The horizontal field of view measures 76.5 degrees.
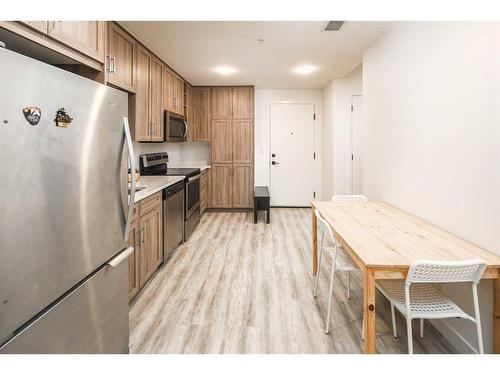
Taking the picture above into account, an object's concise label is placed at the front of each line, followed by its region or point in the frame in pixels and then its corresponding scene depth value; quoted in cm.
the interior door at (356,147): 543
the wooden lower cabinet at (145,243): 239
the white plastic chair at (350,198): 306
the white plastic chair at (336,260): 204
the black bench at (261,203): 514
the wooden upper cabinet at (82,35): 153
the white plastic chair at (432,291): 135
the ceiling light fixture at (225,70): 453
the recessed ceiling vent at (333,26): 284
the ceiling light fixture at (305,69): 453
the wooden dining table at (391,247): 140
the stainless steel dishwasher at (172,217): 319
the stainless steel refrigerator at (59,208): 94
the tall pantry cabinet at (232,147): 598
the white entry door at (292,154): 634
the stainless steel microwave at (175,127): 417
